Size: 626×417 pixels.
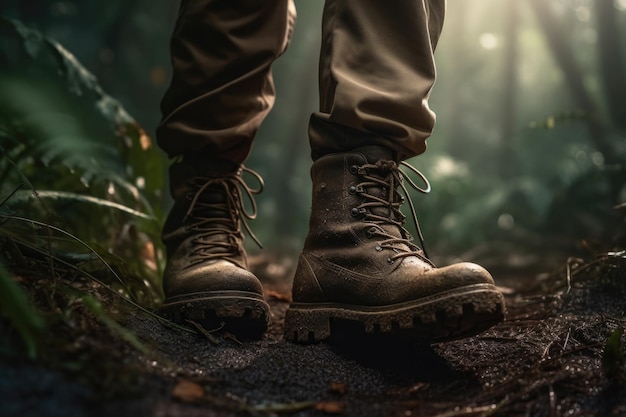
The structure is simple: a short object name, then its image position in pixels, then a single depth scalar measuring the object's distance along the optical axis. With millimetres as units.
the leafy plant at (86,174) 1581
